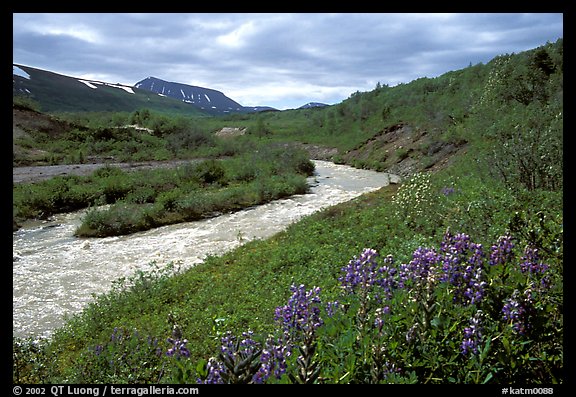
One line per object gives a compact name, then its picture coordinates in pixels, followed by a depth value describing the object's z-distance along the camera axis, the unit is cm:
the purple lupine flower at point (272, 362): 221
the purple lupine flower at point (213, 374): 212
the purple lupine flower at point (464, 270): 293
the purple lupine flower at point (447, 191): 1109
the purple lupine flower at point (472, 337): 253
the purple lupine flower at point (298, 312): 301
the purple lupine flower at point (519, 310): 260
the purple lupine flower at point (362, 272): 314
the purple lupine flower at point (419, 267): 320
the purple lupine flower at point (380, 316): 248
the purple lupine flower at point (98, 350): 554
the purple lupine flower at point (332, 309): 330
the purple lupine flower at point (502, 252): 310
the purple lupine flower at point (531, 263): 310
